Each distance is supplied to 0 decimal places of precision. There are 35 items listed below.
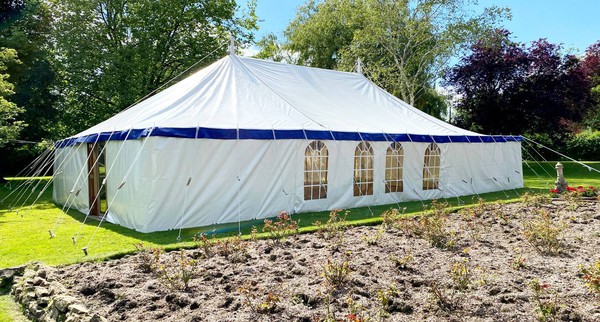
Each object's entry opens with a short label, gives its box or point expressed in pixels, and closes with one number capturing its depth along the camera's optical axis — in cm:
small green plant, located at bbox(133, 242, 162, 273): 404
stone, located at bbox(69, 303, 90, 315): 297
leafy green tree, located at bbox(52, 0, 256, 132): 1558
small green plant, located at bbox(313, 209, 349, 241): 541
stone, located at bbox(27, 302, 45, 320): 327
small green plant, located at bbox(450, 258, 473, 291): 346
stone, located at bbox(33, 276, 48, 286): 374
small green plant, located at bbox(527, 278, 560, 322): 287
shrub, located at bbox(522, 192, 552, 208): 779
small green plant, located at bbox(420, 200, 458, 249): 492
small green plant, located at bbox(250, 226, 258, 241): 525
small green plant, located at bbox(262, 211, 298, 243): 523
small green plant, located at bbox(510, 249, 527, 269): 407
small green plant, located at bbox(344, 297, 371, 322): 275
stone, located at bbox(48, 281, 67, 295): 349
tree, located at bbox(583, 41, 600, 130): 2216
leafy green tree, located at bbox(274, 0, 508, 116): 1841
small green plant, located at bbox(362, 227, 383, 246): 511
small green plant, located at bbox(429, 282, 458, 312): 311
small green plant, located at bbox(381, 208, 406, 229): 602
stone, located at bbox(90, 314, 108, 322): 282
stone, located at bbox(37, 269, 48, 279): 397
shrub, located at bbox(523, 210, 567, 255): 464
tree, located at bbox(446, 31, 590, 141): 1703
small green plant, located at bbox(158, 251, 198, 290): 358
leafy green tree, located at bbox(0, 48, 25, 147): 1024
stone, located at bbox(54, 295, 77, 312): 311
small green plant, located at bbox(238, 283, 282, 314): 305
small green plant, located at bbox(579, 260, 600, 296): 311
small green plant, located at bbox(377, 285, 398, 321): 298
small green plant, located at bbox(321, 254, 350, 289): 358
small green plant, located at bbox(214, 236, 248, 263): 444
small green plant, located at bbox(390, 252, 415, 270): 412
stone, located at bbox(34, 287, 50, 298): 347
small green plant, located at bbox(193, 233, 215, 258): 465
